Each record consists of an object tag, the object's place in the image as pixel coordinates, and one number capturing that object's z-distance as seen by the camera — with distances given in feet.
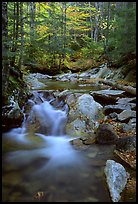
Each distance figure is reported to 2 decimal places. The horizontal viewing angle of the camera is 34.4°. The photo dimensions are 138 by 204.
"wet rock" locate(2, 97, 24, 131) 24.02
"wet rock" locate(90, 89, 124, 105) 27.88
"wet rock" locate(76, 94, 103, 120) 25.38
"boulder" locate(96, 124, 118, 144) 19.90
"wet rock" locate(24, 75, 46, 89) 39.62
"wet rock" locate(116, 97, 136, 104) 25.97
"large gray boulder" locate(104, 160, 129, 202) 13.14
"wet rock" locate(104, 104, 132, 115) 24.84
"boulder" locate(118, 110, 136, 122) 22.58
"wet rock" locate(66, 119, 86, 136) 23.24
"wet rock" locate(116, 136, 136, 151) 18.10
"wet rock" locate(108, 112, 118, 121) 23.72
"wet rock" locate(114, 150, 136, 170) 16.11
